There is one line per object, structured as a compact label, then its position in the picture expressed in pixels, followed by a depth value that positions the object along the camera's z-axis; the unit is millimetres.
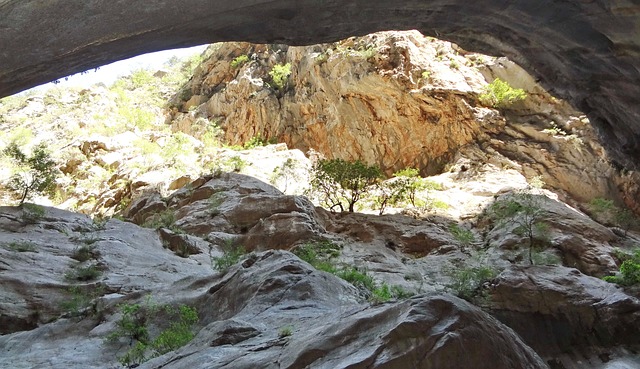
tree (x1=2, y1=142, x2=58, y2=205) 18406
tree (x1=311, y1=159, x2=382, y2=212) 22188
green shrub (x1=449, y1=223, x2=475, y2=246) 18688
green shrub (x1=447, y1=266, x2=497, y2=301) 12031
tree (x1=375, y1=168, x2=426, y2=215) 22484
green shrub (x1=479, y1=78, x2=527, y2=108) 27531
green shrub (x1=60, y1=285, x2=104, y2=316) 10922
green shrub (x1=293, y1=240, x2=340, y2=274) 15238
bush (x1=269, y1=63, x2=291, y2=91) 34625
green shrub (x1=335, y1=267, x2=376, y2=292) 12117
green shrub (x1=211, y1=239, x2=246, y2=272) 13320
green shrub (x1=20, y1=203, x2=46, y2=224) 16219
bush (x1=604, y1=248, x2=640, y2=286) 11812
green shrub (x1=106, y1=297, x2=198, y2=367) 8172
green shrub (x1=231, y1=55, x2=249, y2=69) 39094
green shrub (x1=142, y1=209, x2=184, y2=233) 18406
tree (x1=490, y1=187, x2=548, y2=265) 16906
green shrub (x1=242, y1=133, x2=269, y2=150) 31219
